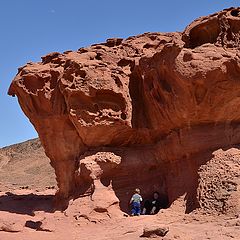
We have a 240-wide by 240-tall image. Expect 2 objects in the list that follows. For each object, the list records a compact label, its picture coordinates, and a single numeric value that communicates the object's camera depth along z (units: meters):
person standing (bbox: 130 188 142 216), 11.38
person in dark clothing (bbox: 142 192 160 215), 11.59
